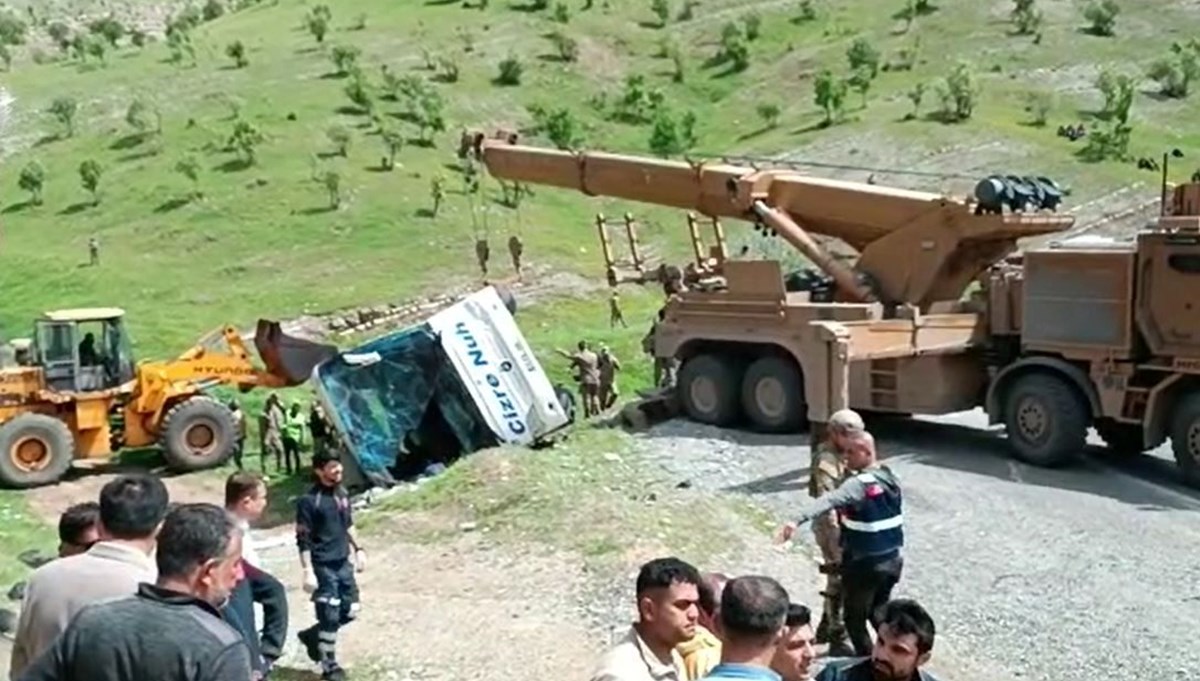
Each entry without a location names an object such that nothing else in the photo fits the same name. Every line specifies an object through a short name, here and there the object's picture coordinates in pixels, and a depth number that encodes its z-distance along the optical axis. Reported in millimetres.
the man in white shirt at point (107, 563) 4953
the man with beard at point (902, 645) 5105
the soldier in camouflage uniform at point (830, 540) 8664
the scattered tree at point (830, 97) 47344
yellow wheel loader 20984
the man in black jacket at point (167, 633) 3967
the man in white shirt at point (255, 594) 6898
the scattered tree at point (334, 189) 40875
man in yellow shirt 5107
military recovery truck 14375
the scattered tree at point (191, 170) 42875
